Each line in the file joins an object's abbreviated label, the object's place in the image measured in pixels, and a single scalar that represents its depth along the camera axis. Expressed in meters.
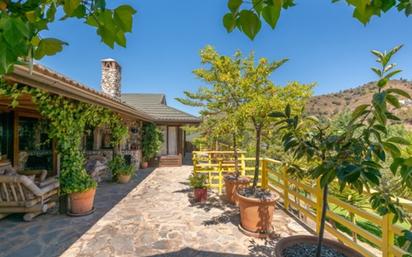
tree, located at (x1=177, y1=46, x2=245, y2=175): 3.95
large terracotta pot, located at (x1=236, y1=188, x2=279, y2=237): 3.57
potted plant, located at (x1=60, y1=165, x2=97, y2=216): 4.17
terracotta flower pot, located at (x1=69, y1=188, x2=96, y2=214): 4.26
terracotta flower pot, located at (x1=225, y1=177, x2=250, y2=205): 5.00
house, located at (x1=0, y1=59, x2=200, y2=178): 3.05
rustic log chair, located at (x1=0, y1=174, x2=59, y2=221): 3.87
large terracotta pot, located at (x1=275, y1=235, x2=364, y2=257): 2.04
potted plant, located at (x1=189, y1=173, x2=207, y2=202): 5.27
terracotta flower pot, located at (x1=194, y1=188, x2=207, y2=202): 5.27
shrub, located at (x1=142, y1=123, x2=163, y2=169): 10.79
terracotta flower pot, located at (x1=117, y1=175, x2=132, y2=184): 7.15
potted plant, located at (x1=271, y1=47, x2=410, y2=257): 1.02
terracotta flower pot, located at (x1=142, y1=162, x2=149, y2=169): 10.47
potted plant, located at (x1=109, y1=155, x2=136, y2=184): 7.18
